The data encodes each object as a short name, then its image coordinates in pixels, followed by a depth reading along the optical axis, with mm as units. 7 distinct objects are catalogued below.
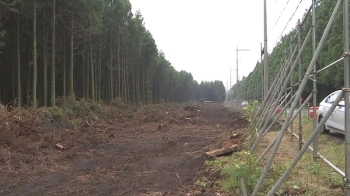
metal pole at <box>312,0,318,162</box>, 6446
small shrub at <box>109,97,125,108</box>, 35094
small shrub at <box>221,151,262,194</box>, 5949
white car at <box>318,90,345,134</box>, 10891
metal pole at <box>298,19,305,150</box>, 8169
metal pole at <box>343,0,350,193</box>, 4117
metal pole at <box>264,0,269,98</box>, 16375
